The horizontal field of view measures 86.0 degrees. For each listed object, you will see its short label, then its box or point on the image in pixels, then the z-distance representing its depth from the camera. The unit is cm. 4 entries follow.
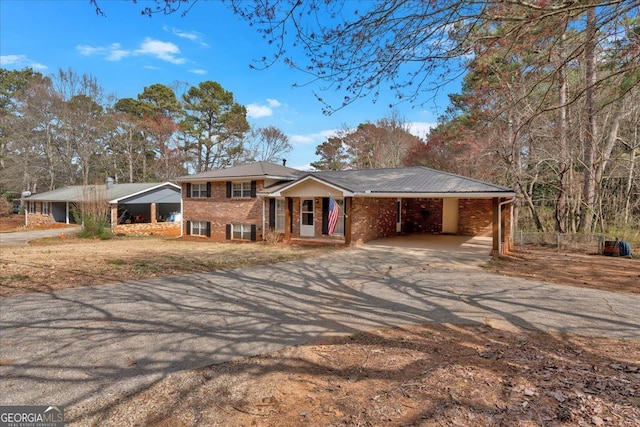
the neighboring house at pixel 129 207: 2551
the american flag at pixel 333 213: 1552
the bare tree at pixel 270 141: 3741
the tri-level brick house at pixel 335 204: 1433
